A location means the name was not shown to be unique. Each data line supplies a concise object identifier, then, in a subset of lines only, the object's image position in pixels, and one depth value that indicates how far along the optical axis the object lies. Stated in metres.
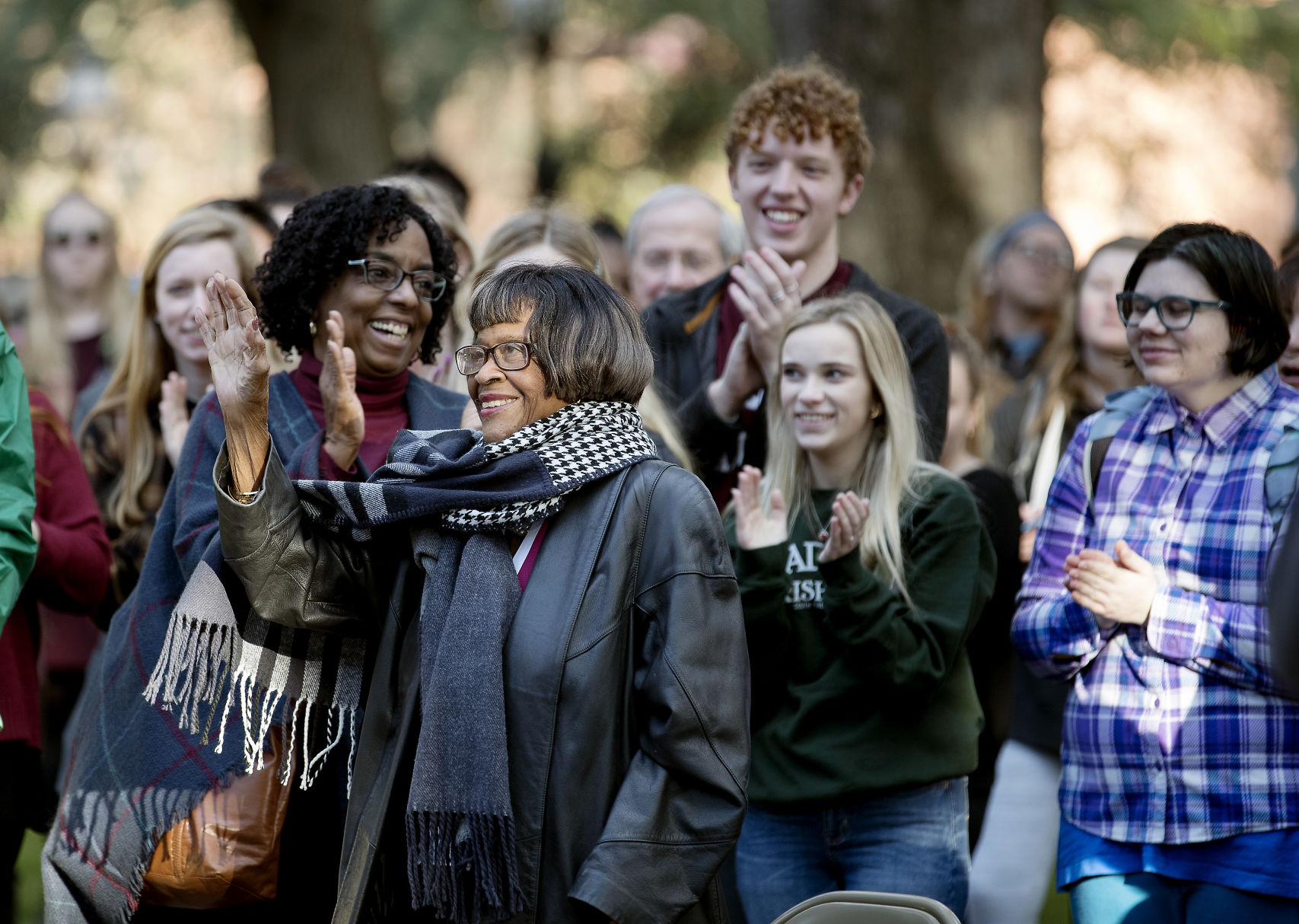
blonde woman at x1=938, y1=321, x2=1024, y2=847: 9.41
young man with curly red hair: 8.23
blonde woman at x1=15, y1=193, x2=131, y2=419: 12.80
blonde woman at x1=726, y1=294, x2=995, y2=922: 7.20
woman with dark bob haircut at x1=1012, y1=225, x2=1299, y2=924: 6.25
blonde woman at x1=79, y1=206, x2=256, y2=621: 8.44
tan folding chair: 5.65
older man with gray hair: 10.62
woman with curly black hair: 6.03
